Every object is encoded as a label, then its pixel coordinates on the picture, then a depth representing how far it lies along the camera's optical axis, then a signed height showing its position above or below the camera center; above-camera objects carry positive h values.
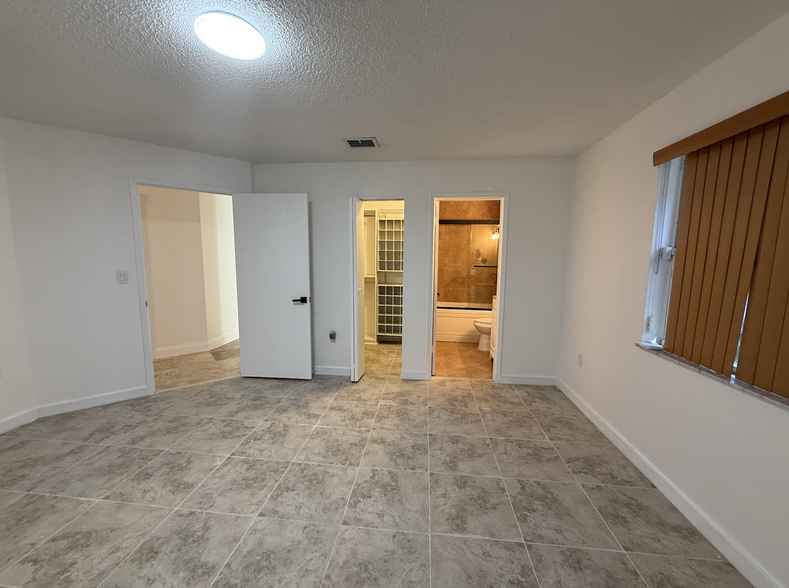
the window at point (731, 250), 1.33 +0.08
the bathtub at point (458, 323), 5.25 -1.03
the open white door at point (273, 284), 3.33 -0.29
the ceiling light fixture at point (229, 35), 1.32 +0.95
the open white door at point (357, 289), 3.25 -0.32
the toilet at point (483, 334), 4.63 -1.08
